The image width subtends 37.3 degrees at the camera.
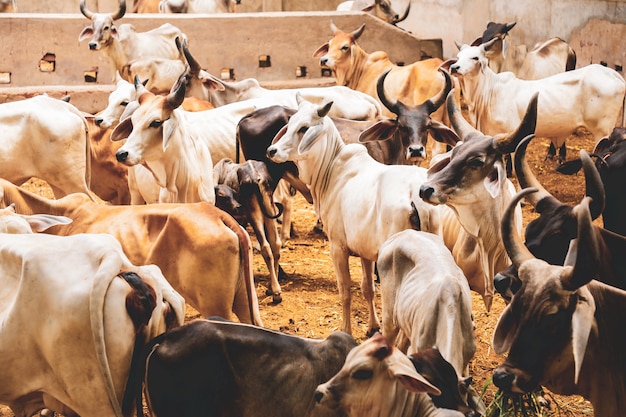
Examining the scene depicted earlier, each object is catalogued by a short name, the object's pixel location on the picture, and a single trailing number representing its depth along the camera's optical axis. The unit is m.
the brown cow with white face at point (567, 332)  4.34
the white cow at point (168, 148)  7.85
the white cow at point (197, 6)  17.31
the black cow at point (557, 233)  5.22
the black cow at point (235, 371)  4.84
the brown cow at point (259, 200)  8.48
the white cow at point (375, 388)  4.44
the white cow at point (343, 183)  7.22
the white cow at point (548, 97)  11.13
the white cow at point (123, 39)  13.24
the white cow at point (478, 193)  6.34
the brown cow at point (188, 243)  6.57
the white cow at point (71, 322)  4.82
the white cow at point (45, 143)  9.07
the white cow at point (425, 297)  5.32
